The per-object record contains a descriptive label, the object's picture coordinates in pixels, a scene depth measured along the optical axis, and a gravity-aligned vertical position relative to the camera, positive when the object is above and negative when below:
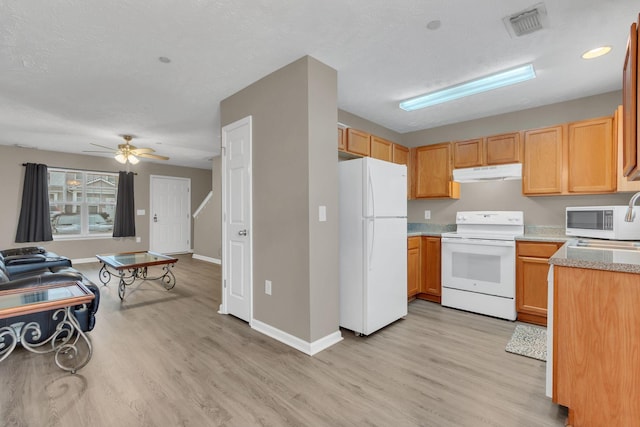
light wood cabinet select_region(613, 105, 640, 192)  2.75 +0.49
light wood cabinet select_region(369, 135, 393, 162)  3.79 +0.82
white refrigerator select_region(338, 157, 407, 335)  2.79 -0.34
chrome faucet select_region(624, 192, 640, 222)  1.67 -0.03
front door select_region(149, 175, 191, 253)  7.48 -0.10
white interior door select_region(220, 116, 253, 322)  3.05 -0.11
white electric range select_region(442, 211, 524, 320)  3.19 -0.64
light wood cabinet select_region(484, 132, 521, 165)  3.56 +0.76
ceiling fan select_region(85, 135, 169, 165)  4.95 +1.02
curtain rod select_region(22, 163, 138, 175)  6.17 +0.93
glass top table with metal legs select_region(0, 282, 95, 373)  1.92 -0.64
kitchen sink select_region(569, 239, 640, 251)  2.22 -0.31
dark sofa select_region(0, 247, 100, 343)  2.35 -0.73
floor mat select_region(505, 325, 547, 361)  2.43 -1.21
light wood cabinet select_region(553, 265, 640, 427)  1.47 -0.74
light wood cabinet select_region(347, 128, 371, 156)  3.44 +0.83
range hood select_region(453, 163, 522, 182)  3.50 +0.45
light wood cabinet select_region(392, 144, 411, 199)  4.20 +0.78
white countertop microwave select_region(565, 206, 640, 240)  2.61 -0.15
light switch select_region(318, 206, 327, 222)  2.54 -0.03
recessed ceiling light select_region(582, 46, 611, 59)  2.34 +1.29
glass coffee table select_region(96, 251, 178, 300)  3.92 -0.73
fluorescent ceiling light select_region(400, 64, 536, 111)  2.66 +1.24
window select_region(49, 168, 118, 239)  6.30 +0.21
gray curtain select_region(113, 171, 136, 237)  6.87 +0.05
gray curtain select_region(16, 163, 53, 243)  5.70 +0.07
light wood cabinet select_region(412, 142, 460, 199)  4.09 +0.54
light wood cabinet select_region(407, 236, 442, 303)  3.75 -0.78
